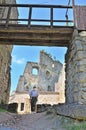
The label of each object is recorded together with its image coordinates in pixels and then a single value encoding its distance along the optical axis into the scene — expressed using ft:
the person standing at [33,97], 16.75
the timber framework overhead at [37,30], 13.91
